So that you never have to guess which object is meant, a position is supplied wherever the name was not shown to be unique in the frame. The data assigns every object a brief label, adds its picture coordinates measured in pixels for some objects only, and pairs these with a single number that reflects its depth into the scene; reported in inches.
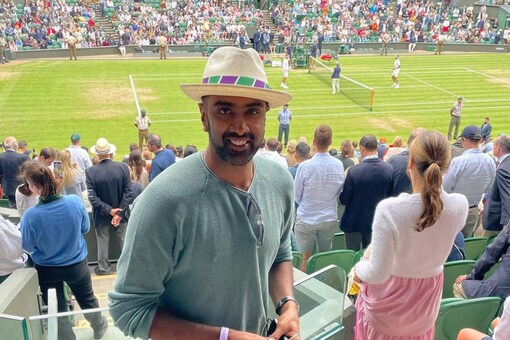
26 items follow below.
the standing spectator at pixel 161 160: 333.7
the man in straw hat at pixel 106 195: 265.1
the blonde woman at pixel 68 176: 286.4
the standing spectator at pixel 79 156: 400.2
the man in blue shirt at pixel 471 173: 266.2
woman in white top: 124.6
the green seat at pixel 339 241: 267.5
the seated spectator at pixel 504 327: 114.0
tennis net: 837.0
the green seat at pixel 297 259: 198.8
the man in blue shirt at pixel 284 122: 618.0
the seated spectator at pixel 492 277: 160.2
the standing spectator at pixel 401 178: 240.1
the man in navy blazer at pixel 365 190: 236.1
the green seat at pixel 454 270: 182.9
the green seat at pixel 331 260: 192.9
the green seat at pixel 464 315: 152.6
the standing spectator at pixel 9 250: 179.6
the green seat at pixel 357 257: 202.1
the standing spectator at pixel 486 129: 582.9
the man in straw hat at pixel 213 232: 78.0
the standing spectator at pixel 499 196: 230.8
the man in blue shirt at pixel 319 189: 240.1
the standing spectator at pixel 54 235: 178.7
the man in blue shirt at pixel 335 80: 865.5
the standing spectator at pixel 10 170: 364.8
